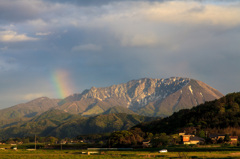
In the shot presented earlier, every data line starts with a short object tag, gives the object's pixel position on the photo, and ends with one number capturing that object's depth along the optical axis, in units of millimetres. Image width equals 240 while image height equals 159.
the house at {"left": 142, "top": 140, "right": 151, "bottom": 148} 148875
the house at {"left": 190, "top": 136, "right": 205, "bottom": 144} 153262
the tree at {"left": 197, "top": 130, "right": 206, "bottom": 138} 187675
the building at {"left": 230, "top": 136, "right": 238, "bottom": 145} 147300
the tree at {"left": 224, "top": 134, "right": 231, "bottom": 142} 150475
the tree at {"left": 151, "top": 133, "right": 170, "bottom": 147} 150125
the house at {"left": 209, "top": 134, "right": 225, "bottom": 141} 158675
